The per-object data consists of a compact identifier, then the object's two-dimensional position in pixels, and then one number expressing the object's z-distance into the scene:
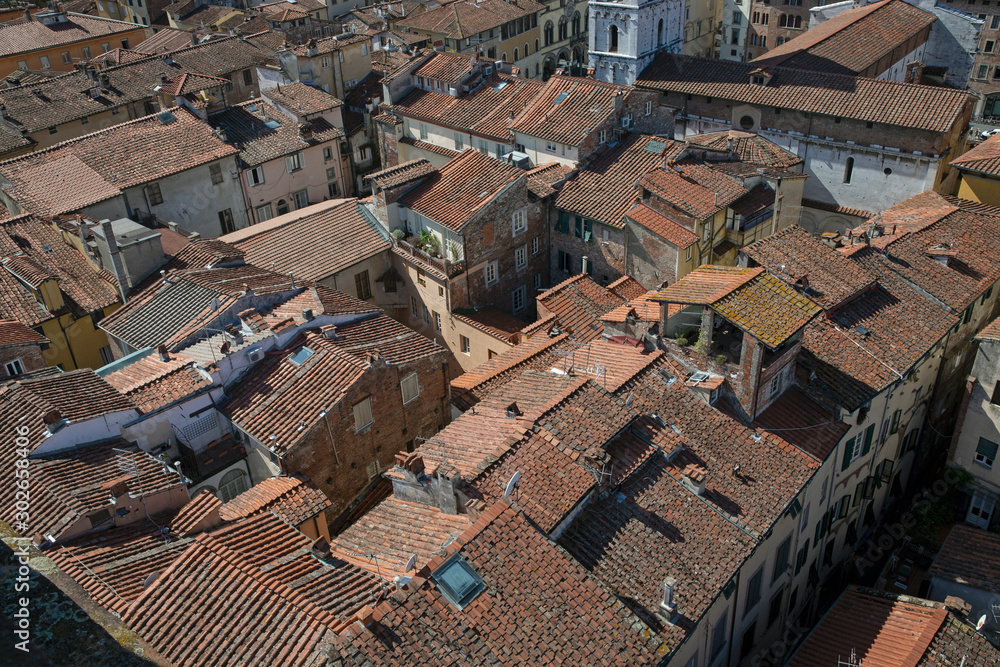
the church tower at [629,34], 59.34
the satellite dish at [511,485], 23.00
